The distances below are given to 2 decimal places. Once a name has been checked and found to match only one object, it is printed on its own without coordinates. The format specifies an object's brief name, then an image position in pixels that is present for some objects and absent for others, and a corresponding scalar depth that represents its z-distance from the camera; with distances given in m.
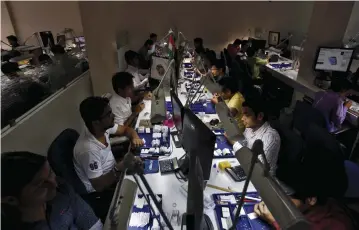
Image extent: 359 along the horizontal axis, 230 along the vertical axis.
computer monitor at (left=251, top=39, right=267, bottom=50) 5.73
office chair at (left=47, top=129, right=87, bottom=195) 1.56
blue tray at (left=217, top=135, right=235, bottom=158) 1.81
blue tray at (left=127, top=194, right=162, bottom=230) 1.21
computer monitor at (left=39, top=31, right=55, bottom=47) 5.12
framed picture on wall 6.36
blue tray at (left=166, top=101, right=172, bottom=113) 2.67
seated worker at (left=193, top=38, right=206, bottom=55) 4.52
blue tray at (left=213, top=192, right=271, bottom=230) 1.20
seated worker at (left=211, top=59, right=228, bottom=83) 3.94
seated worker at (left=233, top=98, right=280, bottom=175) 1.71
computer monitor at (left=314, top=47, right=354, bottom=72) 3.22
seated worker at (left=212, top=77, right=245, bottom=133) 2.52
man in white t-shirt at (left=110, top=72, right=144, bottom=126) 2.57
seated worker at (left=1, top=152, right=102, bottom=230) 0.92
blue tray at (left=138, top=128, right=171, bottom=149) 2.00
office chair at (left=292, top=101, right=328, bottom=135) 2.25
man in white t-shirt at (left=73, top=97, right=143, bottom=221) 1.64
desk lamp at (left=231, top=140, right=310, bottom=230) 0.55
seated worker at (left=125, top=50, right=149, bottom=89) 3.88
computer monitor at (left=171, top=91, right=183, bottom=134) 1.72
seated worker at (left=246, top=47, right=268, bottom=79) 4.69
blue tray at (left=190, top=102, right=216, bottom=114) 2.70
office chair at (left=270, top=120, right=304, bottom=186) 1.75
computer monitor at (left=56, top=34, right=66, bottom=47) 5.40
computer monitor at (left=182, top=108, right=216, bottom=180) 1.25
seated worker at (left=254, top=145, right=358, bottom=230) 1.26
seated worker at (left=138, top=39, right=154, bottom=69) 5.27
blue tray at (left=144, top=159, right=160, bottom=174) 1.65
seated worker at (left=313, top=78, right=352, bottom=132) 2.53
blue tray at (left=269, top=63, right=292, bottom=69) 4.66
